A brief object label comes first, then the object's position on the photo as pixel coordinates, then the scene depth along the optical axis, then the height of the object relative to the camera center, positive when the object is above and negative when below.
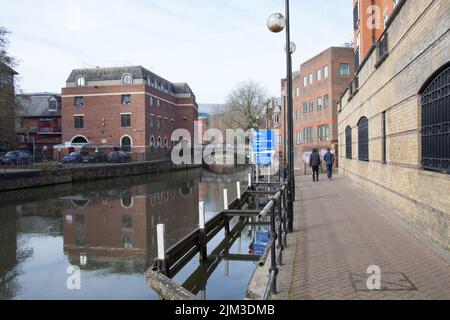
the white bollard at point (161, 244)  7.53 -1.59
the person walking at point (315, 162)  22.19 -0.41
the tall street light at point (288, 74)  9.20 +2.02
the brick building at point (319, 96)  41.78 +6.40
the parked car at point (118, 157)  44.88 +0.04
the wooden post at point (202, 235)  10.24 -1.96
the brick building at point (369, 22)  20.75 +6.76
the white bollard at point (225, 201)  14.69 -1.60
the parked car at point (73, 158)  42.44 -0.01
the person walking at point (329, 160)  22.14 -0.32
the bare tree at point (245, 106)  63.94 +7.68
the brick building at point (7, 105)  30.50 +4.02
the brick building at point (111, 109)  54.09 +6.48
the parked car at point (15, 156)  39.64 +0.18
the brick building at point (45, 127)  60.08 +4.53
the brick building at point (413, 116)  6.88 +0.81
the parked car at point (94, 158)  42.56 -0.02
